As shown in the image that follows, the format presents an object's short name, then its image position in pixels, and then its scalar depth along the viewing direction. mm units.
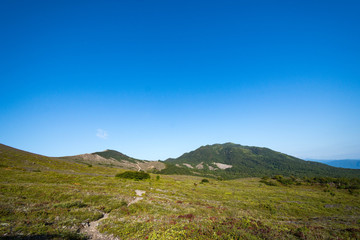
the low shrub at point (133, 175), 60175
